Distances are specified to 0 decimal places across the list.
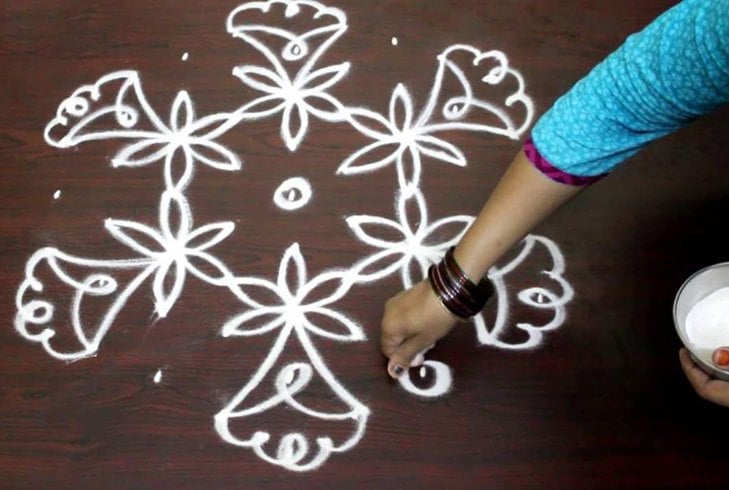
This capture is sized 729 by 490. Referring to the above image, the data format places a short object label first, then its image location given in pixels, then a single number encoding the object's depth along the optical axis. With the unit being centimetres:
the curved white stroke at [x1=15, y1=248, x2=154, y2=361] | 80
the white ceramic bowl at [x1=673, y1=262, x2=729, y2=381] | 73
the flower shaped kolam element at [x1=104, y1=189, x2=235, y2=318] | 83
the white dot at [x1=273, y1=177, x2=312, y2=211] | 88
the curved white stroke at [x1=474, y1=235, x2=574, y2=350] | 81
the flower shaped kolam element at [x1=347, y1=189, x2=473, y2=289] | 84
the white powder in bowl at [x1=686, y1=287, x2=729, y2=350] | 74
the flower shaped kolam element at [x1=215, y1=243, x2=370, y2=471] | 74
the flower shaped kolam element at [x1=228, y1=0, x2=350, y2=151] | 95
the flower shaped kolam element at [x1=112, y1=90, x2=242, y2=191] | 91
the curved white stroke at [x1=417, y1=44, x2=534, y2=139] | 94
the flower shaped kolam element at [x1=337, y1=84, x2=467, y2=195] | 91
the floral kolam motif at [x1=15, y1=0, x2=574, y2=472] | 78
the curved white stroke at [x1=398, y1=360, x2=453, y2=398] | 77
